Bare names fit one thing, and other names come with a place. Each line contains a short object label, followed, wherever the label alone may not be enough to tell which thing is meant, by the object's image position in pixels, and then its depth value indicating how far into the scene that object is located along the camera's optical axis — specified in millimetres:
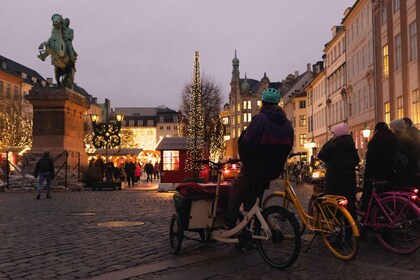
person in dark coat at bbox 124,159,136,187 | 29530
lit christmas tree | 25109
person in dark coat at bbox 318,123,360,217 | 6836
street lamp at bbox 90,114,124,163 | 29000
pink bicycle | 6414
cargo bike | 5406
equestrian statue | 23594
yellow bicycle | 5938
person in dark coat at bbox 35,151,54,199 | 17359
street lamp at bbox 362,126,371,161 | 31081
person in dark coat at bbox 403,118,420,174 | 7623
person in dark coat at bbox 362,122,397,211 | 7258
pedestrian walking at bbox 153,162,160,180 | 44144
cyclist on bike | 5582
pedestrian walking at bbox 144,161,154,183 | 37034
